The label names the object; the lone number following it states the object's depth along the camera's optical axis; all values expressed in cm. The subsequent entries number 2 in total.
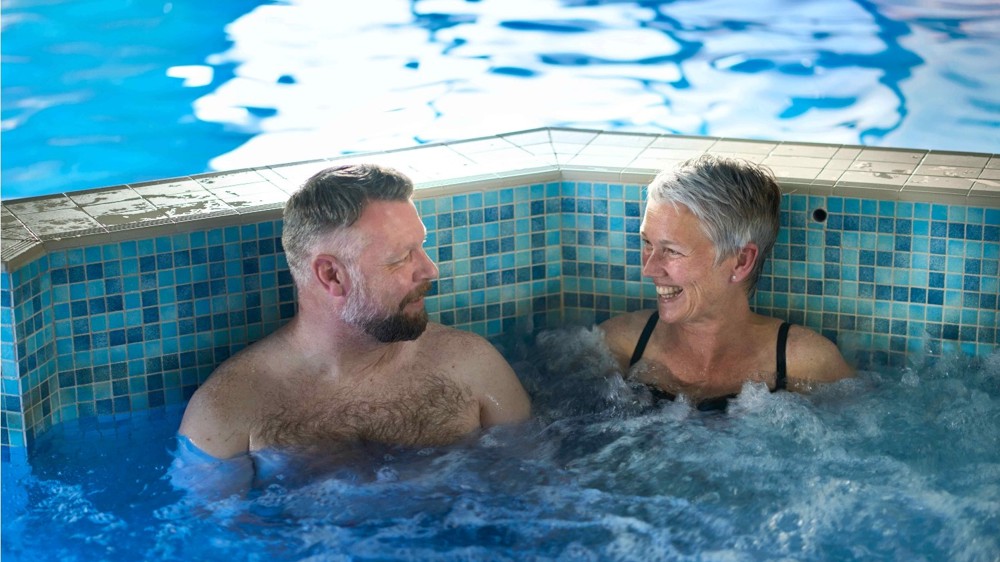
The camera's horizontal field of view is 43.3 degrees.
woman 358
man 336
